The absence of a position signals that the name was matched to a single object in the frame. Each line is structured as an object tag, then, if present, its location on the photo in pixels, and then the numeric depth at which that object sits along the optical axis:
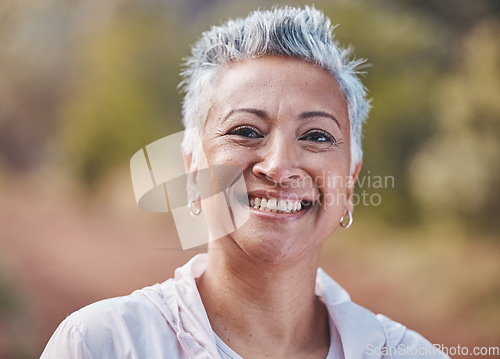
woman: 1.15
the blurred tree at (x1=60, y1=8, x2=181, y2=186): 4.31
